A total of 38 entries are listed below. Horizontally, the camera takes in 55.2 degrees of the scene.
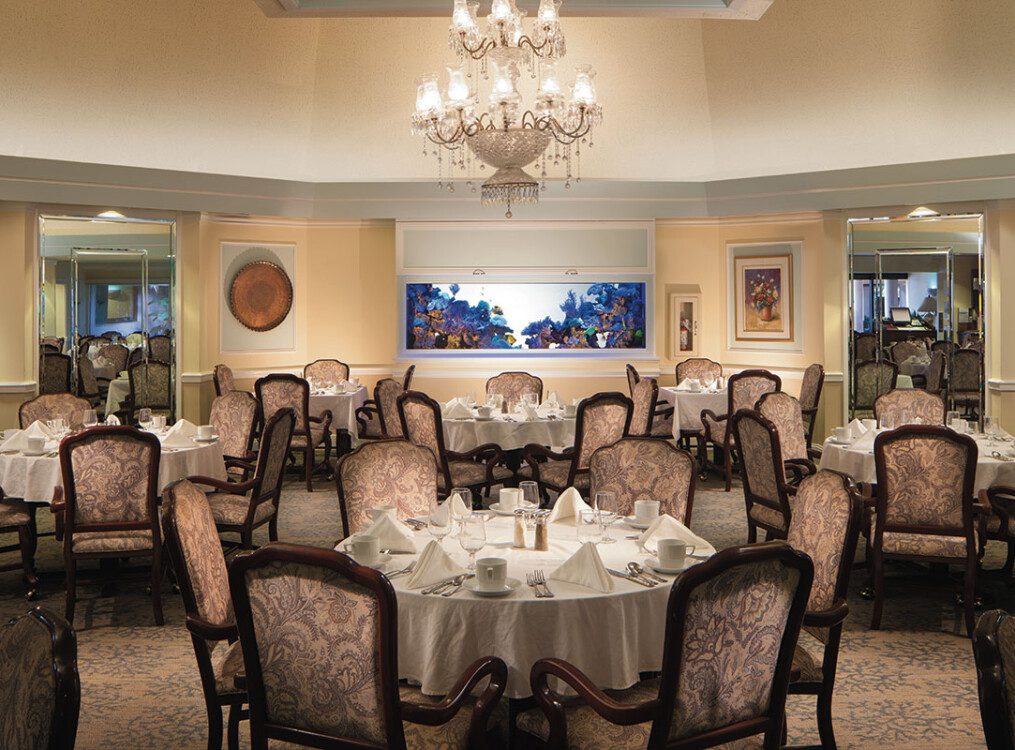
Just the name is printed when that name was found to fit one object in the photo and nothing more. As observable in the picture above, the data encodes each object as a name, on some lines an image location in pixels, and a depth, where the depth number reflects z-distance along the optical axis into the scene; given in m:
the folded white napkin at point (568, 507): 4.07
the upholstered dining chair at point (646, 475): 4.48
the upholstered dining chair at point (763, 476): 5.34
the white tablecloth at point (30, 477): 5.61
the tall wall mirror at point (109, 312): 9.54
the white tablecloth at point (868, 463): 5.44
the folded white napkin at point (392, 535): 3.56
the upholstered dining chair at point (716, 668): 2.45
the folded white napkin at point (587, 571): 3.08
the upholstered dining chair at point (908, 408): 7.06
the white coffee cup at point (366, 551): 3.33
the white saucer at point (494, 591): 3.01
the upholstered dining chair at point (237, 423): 7.05
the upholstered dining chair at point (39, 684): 1.76
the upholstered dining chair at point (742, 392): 8.76
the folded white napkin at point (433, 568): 3.12
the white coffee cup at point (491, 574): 3.03
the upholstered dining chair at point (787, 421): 7.02
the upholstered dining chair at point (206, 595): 3.10
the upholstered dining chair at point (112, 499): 4.93
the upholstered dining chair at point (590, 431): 6.45
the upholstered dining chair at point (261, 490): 5.45
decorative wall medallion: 10.79
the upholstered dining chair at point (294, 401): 8.62
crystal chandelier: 6.23
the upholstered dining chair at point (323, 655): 2.45
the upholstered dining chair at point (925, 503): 4.79
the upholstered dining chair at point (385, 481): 4.43
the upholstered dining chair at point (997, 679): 1.85
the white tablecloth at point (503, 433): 7.42
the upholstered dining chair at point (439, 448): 6.66
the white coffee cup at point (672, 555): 3.28
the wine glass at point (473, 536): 3.40
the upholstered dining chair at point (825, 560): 3.22
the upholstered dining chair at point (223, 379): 9.94
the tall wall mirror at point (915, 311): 9.79
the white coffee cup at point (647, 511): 3.88
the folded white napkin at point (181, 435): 6.18
